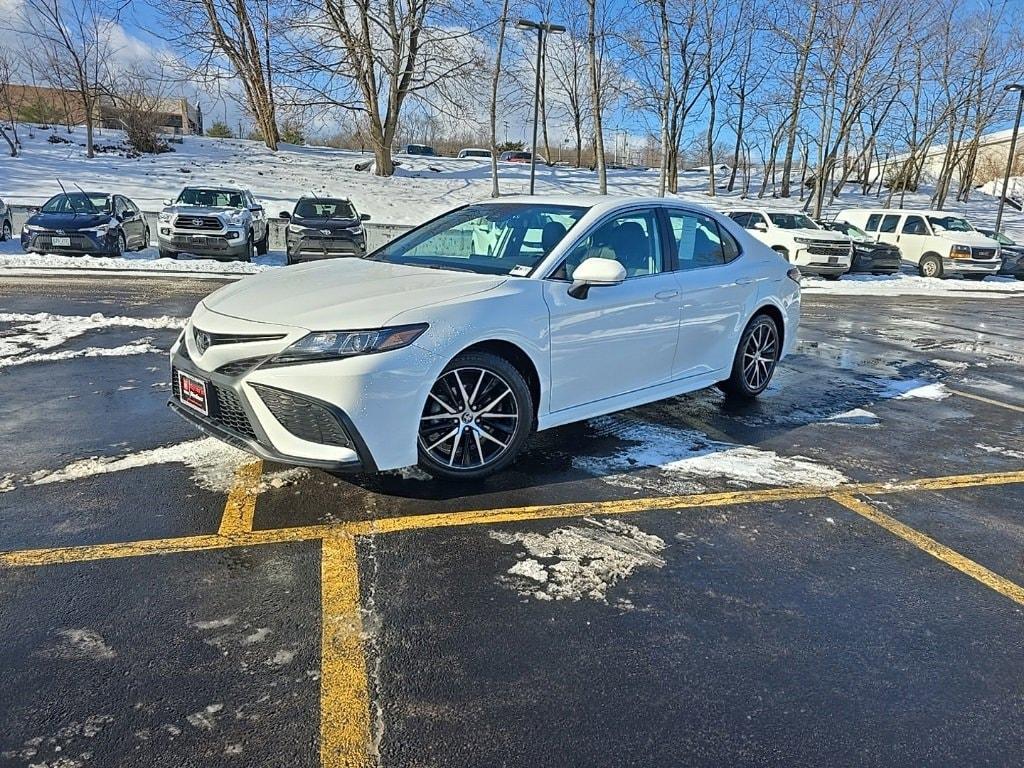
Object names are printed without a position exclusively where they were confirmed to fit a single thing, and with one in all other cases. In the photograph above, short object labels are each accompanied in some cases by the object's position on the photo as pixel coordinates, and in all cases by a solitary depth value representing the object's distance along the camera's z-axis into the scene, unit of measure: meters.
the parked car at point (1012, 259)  22.95
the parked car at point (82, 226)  15.43
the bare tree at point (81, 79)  33.94
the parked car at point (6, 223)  18.72
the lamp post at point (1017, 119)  27.08
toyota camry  3.42
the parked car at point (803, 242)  19.00
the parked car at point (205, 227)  15.53
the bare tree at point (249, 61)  31.92
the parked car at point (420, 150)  50.19
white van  20.98
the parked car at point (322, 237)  15.73
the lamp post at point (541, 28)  20.77
